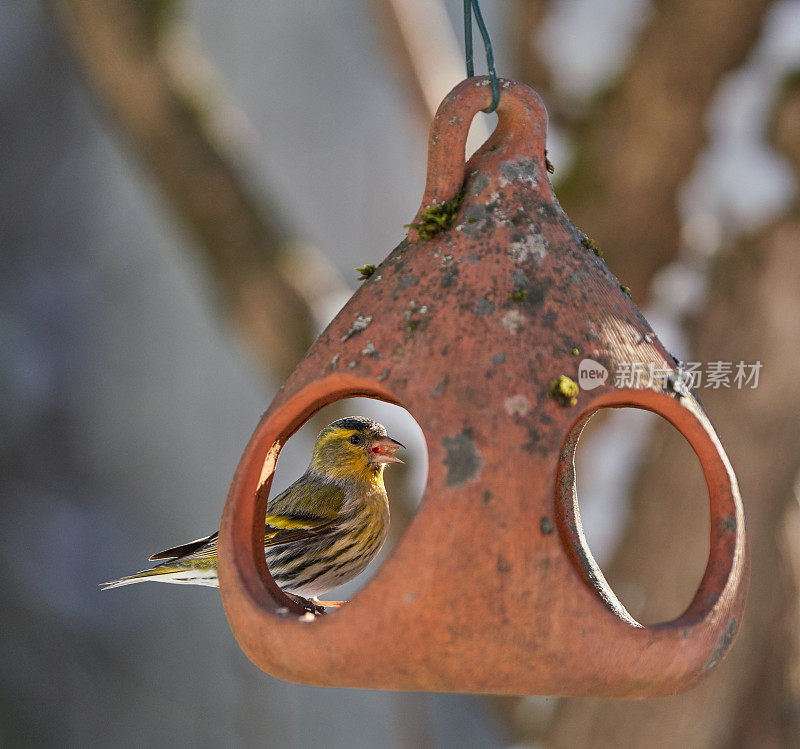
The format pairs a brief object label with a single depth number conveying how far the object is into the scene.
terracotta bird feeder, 3.80
